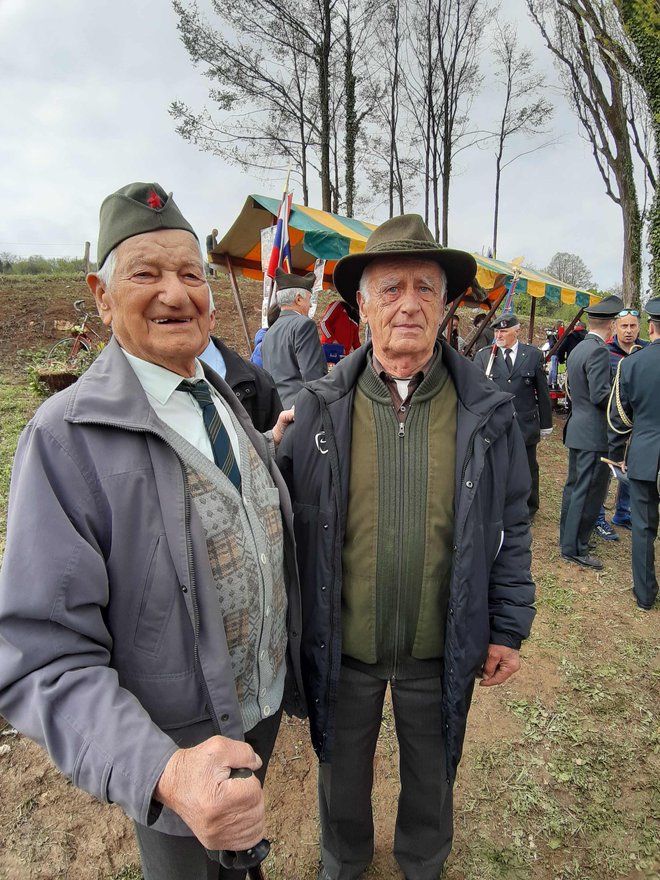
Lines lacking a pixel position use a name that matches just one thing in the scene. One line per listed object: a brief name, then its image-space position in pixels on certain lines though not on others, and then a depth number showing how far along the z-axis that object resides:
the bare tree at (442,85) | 22.02
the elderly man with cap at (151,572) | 0.88
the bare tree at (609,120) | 15.96
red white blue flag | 4.88
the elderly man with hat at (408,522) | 1.62
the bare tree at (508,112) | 23.25
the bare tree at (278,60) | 14.87
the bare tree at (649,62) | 10.84
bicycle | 9.78
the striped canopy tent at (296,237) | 5.08
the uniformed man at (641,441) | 3.74
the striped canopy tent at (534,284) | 7.43
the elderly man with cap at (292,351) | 4.17
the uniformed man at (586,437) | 4.49
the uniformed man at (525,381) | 5.58
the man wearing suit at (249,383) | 2.25
